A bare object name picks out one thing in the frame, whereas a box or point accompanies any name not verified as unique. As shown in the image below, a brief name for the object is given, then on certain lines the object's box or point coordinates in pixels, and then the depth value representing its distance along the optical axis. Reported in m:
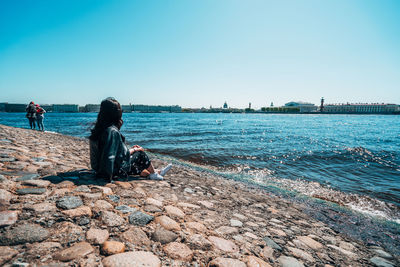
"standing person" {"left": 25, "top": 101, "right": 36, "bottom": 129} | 16.02
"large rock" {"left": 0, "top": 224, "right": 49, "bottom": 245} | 1.75
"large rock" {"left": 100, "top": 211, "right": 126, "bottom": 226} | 2.36
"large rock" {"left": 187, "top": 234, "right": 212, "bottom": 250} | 2.23
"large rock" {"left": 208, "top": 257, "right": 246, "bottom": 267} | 1.98
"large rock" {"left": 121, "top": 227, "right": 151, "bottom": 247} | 2.08
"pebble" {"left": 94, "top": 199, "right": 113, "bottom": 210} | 2.68
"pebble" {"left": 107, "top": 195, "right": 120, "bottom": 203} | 3.01
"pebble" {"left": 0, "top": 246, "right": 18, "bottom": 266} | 1.53
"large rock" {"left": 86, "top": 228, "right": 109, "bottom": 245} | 1.96
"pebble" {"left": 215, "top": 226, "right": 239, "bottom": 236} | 2.74
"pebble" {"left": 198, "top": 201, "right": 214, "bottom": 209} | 3.76
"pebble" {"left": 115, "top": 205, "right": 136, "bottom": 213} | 2.73
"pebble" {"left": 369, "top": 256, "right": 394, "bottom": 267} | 2.97
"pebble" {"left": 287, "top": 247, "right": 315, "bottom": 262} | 2.58
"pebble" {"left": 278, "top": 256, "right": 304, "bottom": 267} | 2.34
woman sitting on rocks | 3.64
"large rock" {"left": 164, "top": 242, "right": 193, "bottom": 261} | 1.98
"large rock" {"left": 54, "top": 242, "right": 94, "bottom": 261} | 1.65
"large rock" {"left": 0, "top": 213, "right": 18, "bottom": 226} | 1.97
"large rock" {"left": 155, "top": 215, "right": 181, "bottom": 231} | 2.51
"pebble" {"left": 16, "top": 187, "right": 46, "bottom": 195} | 2.70
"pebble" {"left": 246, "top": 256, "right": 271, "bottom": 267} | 2.14
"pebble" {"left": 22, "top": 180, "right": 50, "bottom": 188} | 3.03
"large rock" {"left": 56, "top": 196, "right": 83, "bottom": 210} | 2.52
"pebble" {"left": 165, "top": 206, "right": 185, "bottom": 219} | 2.91
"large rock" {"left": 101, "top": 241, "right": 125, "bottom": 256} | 1.82
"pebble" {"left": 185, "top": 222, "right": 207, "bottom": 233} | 2.62
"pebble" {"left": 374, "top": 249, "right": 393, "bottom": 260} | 3.25
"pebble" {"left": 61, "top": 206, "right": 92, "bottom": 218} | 2.36
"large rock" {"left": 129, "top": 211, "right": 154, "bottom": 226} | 2.48
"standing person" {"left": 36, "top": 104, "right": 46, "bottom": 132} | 16.55
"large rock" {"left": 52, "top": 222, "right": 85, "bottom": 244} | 1.91
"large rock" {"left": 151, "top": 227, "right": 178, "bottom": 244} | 2.20
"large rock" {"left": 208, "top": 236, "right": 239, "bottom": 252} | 2.32
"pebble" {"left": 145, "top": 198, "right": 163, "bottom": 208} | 3.17
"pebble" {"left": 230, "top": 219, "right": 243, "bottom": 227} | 3.13
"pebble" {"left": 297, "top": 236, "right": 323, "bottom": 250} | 3.01
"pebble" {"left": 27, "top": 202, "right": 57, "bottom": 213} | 2.33
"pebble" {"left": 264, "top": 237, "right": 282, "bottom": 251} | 2.69
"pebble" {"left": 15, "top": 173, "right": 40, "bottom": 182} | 3.16
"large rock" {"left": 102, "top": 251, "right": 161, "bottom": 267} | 1.69
